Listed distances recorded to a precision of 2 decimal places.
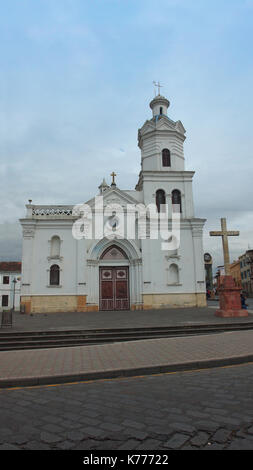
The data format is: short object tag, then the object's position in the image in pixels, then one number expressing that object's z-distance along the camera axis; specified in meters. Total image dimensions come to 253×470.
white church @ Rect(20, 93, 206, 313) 23.95
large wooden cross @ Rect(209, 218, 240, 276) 18.31
